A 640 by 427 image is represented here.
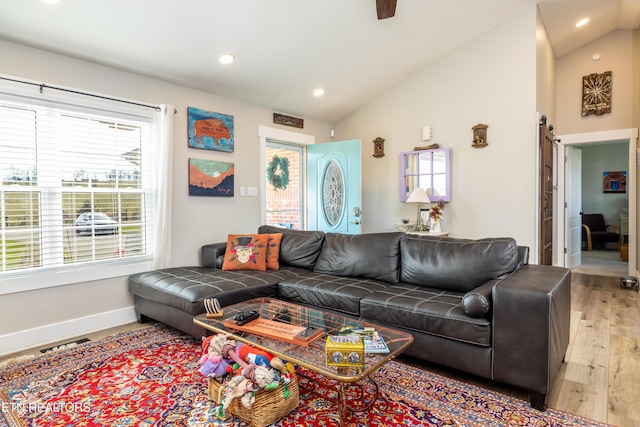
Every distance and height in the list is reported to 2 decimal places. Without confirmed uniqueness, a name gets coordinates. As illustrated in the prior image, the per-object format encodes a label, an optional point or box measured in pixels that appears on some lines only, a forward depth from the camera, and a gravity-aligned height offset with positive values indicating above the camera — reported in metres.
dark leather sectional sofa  1.87 -0.61
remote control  2.00 -0.62
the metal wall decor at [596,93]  5.09 +1.63
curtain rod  2.73 +0.98
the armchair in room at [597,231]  7.72 -0.55
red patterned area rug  1.78 -1.05
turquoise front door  4.82 +0.30
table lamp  4.37 +0.14
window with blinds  2.74 +0.20
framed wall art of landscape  3.83 +0.34
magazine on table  1.67 -0.65
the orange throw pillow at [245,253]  3.50 -0.44
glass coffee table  1.54 -0.66
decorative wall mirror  4.57 +0.45
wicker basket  1.69 -0.96
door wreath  4.91 +0.50
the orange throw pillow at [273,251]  3.62 -0.44
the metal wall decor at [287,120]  4.78 +1.20
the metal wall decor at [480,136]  4.26 +0.86
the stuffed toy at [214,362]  1.85 -0.80
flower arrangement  4.41 -0.08
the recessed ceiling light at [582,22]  4.49 +2.33
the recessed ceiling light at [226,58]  3.42 +1.44
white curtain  3.49 +0.21
